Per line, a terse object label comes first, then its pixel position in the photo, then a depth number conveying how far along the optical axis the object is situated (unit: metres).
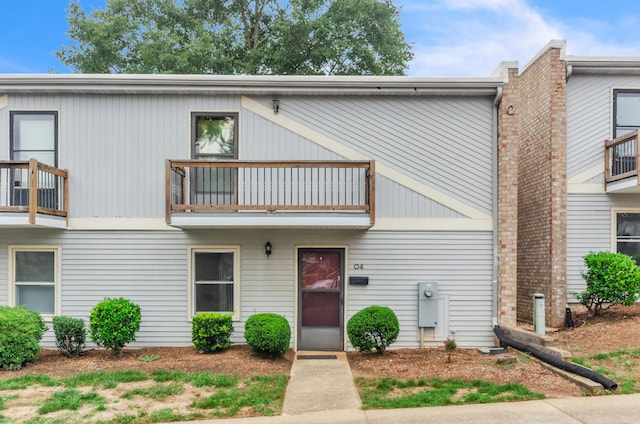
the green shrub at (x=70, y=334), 7.82
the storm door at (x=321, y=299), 8.59
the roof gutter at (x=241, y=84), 8.42
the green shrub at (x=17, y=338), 7.21
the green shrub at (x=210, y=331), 7.91
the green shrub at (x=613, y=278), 8.95
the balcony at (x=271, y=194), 7.74
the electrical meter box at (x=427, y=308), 8.43
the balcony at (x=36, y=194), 7.71
